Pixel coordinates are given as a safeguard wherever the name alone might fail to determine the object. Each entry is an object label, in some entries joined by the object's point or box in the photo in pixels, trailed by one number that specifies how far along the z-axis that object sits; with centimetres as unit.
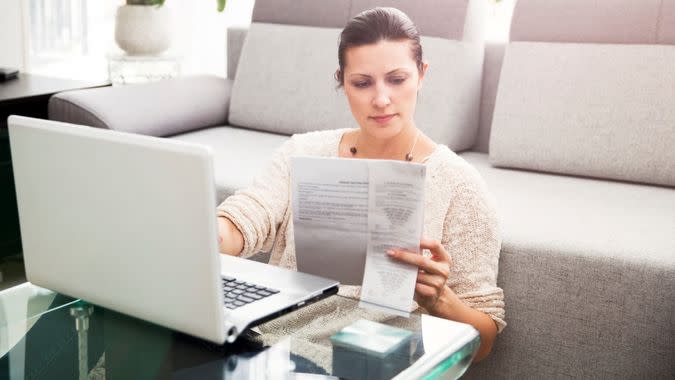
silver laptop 85
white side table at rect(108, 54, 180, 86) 288
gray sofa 149
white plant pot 288
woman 133
